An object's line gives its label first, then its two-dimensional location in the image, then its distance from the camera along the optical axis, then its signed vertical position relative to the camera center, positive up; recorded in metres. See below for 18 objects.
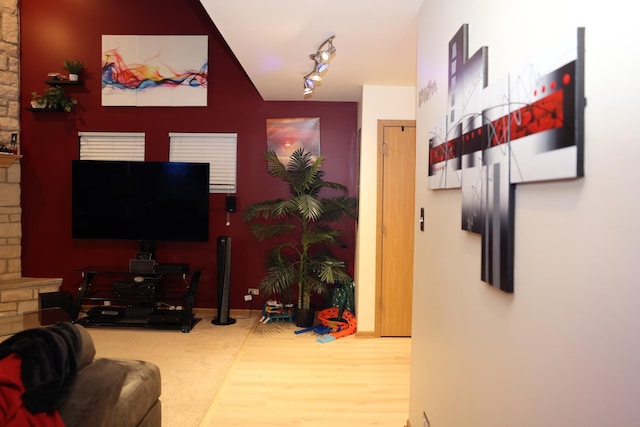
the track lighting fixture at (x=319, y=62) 3.02 +1.16
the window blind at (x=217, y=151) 4.88 +0.69
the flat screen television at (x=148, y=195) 4.47 +0.16
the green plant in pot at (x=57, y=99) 4.64 +1.22
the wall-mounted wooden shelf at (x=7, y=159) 4.42 +0.53
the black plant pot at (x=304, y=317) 4.43 -1.12
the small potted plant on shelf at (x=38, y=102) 4.68 +1.19
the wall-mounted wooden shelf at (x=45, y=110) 4.68 +1.11
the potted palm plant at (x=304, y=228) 4.27 -0.17
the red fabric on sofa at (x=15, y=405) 1.19 -0.57
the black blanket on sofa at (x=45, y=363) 1.26 -0.50
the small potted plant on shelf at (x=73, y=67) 4.68 +1.59
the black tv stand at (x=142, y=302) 4.34 -0.99
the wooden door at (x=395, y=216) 4.16 -0.03
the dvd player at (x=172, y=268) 4.36 -0.61
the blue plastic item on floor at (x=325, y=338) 4.04 -1.24
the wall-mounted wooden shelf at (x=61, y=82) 4.68 +1.42
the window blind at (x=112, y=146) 4.88 +0.73
